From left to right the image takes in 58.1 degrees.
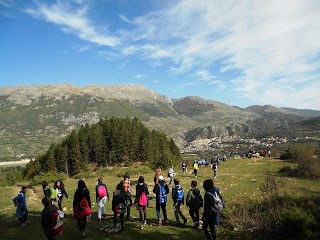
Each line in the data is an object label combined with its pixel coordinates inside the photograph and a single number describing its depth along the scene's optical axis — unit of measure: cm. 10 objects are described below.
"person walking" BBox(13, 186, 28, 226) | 1564
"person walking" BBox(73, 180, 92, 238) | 1233
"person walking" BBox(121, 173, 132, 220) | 1528
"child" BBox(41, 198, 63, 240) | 1074
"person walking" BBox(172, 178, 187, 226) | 1502
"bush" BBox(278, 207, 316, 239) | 1198
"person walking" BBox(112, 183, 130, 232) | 1385
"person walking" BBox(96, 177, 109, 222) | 1611
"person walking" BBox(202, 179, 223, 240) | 1141
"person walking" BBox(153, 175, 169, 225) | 1475
